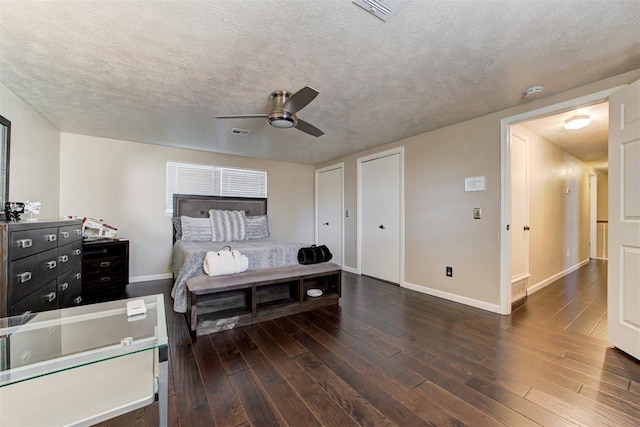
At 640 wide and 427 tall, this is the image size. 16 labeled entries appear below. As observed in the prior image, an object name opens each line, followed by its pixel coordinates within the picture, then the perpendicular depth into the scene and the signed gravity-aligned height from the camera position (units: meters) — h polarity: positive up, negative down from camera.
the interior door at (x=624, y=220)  1.88 -0.04
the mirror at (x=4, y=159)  2.24 +0.50
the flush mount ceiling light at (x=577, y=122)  3.00 +1.13
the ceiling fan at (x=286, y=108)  2.09 +0.95
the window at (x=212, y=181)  4.36 +0.63
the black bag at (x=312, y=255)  3.14 -0.53
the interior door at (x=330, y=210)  5.18 +0.09
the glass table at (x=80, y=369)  0.92 -0.66
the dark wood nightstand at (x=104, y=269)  3.23 -0.73
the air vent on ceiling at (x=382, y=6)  1.36 +1.16
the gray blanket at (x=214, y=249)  2.53 -0.48
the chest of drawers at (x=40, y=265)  1.55 -0.40
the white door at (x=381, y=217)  4.03 -0.05
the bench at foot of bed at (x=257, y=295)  2.34 -0.89
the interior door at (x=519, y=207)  3.16 +0.10
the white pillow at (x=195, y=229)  3.79 -0.23
